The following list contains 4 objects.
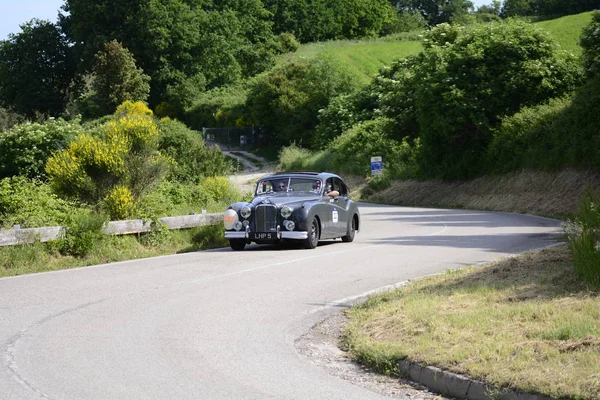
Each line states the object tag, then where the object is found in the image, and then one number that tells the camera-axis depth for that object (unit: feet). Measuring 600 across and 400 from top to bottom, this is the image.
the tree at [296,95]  251.80
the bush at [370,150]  172.65
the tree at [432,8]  476.54
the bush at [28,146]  115.85
